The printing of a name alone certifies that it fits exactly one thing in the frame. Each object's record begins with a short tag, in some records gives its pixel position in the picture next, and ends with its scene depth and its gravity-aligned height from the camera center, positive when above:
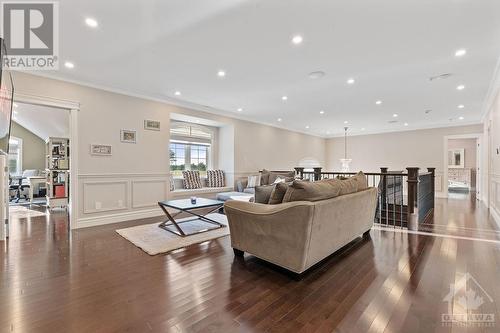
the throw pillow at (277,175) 6.74 -0.27
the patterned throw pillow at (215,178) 6.75 -0.36
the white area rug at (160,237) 3.08 -1.07
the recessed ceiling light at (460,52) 3.12 +1.55
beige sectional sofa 2.16 -0.61
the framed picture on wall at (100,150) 4.33 +0.31
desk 6.64 -0.42
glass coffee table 3.67 -1.03
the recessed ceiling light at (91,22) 2.49 +1.57
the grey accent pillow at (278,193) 2.56 -0.31
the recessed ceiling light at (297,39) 2.82 +1.56
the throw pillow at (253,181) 6.73 -0.44
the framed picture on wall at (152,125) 5.04 +0.91
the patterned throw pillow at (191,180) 6.26 -0.38
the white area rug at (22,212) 5.01 -1.06
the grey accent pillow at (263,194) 2.74 -0.33
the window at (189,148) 6.57 +0.55
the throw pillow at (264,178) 6.73 -0.37
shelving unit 6.02 -0.10
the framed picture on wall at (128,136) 4.69 +0.61
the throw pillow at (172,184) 5.94 -0.49
